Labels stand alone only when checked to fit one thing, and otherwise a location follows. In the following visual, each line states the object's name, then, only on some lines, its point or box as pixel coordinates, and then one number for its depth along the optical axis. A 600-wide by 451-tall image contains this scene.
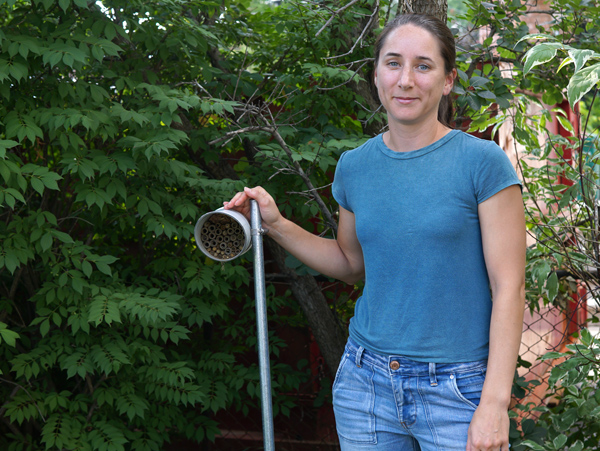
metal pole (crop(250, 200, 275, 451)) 1.80
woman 1.45
